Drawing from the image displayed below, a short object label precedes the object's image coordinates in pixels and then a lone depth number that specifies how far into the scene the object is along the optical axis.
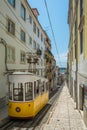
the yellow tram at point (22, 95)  5.74
